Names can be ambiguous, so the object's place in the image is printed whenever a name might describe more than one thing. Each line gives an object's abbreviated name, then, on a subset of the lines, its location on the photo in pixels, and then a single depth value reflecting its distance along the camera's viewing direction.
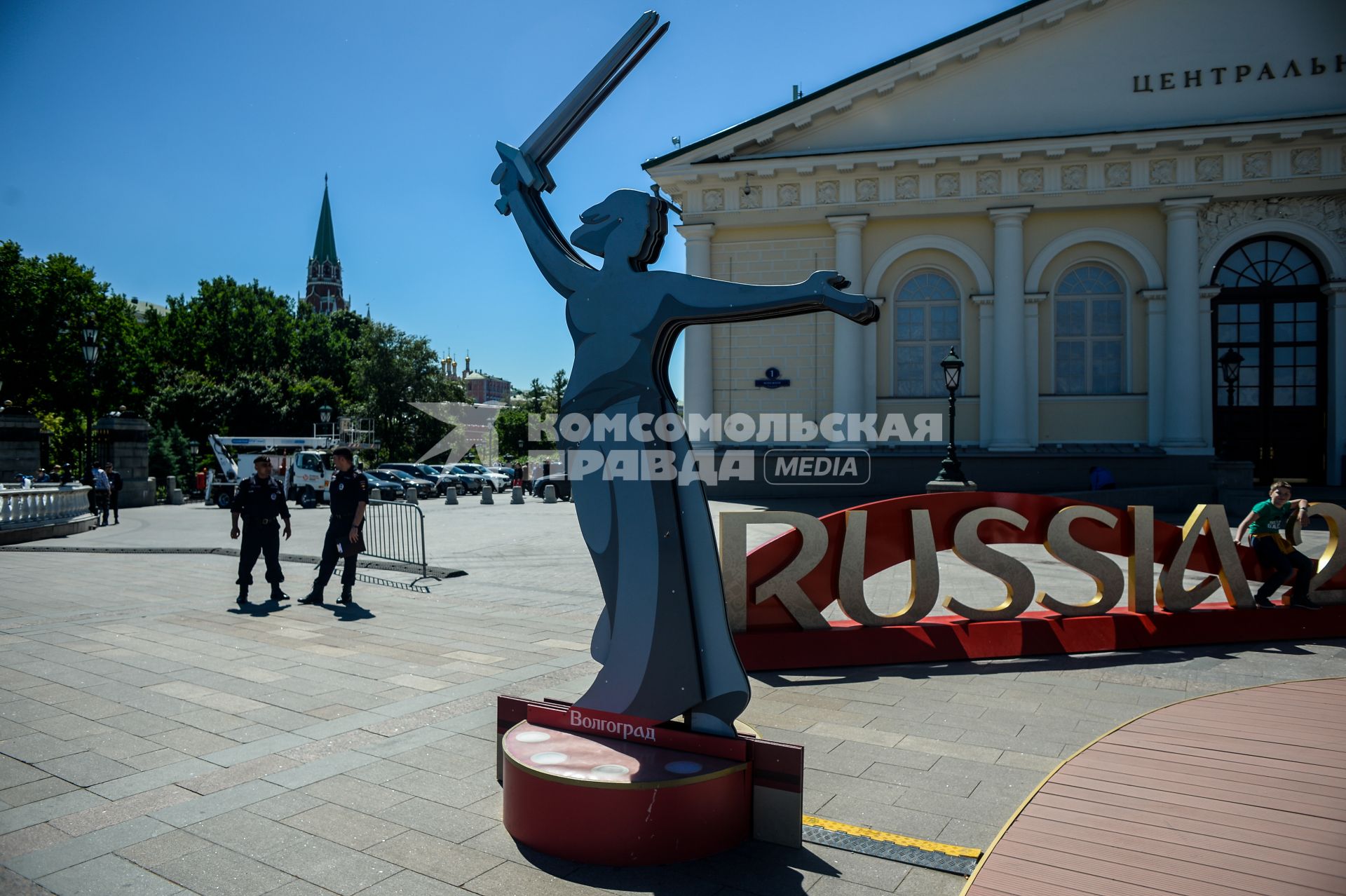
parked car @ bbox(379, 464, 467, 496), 43.00
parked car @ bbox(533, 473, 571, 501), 33.71
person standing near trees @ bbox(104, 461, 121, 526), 24.93
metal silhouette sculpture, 4.52
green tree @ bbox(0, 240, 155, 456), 48.41
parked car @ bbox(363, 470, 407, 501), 35.62
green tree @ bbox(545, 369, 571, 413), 70.38
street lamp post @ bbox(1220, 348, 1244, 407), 22.17
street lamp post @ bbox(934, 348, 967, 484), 17.52
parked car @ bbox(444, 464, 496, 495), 44.84
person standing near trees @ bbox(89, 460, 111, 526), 24.86
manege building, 22.52
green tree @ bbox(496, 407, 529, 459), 84.25
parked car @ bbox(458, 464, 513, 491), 47.34
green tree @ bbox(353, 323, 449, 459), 62.50
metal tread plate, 3.96
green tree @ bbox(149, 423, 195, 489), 42.47
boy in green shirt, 9.23
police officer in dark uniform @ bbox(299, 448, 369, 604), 10.93
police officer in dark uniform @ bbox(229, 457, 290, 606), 11.12
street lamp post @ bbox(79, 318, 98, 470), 25.50
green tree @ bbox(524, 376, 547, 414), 85.44
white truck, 33.12
